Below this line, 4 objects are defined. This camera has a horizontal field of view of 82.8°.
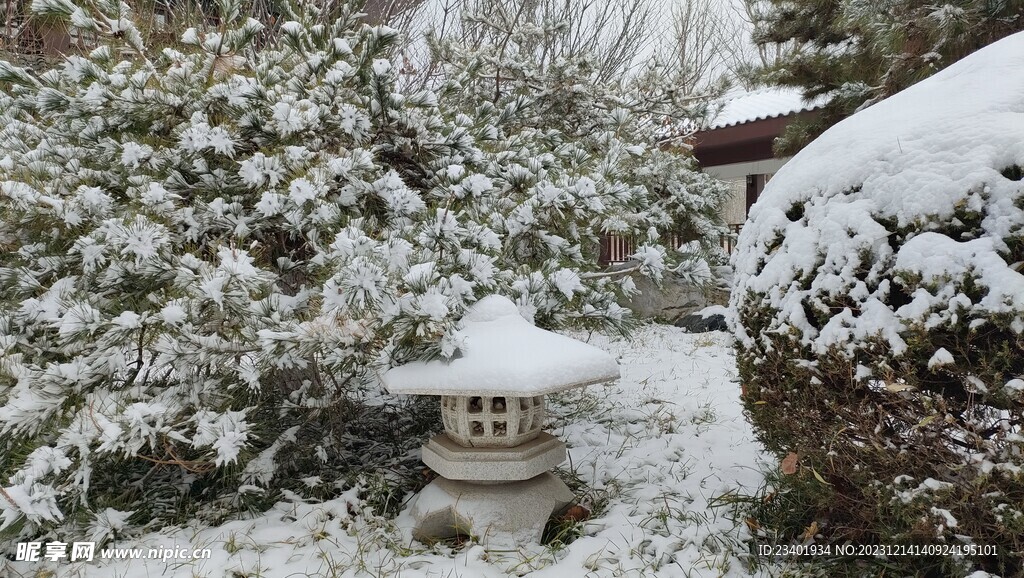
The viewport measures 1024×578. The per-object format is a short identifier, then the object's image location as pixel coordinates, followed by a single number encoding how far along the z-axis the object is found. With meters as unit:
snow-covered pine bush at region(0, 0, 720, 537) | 1.83
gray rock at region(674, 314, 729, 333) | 5.76
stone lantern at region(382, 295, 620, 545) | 1.85
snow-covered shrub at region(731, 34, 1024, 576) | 1.31
